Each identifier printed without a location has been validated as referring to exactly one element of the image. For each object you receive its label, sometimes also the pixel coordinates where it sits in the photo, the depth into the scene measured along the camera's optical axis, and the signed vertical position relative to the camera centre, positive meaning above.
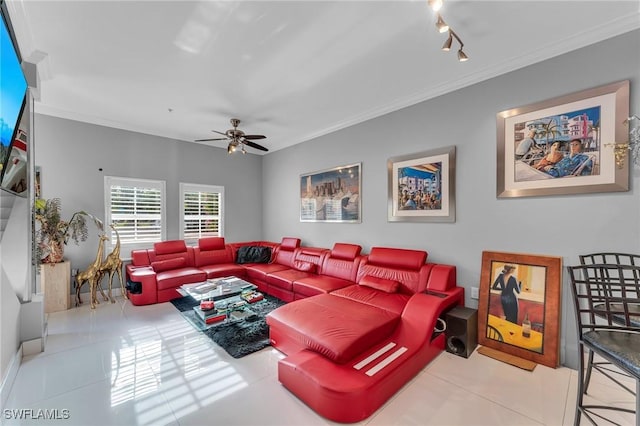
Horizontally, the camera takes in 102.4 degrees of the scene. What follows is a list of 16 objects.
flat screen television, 1.64 +0.74
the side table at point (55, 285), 3.76 -1.08
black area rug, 2.79 -1.46
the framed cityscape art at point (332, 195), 4.47 +0.33
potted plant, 3.72 -0.29
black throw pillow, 5.42 -0.90
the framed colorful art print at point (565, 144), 2.26 +0.68
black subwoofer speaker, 2.62 -1.24
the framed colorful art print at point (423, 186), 3.30 +0.36
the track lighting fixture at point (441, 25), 1.64 +1.33
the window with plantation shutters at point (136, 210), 4.67 +0.04
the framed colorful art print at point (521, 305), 2.47 -0.95
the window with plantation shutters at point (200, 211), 5.50 +0.03
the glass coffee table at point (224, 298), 3.16 -1.17
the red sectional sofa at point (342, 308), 1.92 -1.07
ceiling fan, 3.99 +1.17
